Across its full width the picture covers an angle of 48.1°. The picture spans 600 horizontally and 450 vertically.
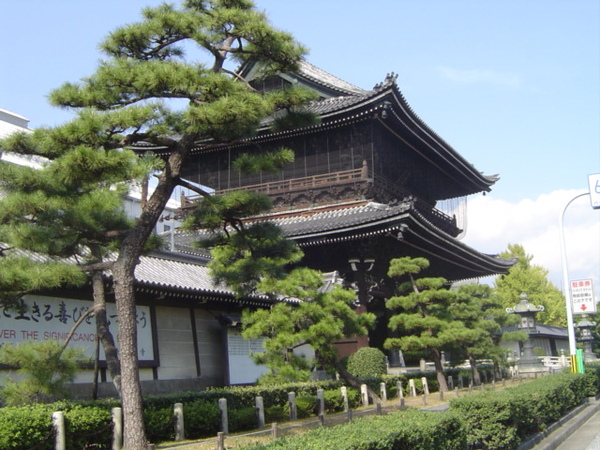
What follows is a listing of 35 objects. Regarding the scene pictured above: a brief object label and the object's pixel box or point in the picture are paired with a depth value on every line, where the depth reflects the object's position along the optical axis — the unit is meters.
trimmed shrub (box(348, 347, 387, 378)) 21.23
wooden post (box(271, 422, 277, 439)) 12.00
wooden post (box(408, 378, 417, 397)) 22.00
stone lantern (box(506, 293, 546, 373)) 38.72
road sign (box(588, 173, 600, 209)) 22.72
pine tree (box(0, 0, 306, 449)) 10.09
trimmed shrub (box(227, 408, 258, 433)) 14.39
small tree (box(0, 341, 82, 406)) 10.40
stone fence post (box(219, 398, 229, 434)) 14.01
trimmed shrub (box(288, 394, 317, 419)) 16.72
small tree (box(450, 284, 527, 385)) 24.59
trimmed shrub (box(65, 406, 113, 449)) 10.92
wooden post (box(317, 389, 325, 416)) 16.50
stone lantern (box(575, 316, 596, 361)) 42.62
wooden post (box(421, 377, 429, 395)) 20.87
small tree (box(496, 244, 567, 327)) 59.59
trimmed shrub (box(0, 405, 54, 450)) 9.73
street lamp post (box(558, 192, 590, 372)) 23.02
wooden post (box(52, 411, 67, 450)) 10.53
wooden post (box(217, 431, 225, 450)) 10.60
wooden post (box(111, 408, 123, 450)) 11.63
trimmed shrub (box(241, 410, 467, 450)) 6.93
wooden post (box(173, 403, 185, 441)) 13.03
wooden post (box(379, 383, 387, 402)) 20.03
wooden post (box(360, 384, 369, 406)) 18.41
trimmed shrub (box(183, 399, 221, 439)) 13.44
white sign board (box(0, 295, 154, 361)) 13.98
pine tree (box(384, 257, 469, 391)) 21.66
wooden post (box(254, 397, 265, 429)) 15.14
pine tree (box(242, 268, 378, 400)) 14.70
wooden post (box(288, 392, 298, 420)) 16.00
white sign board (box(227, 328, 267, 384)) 19.84
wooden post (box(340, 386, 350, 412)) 17.52
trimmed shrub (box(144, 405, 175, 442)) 12.55
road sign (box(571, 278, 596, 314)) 23.97
